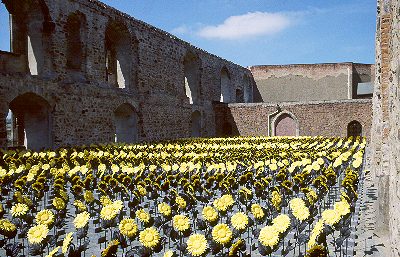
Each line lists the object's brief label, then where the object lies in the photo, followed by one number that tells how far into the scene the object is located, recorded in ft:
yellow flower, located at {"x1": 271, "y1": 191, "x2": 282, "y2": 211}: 17.70
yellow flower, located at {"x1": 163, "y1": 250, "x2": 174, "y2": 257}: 10.84
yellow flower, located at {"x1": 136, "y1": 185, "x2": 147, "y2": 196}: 20.16
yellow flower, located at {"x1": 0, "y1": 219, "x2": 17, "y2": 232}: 14.71
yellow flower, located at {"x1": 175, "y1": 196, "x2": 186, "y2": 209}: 17.15
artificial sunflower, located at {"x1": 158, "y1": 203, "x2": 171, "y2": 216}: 16.08
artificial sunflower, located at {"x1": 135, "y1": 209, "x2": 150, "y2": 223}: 14.99
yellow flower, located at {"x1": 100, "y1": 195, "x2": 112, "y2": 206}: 16.76
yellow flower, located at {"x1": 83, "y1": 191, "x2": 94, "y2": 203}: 19.04
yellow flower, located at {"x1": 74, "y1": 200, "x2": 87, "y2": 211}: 16.53
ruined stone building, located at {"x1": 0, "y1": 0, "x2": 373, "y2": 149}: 49.49
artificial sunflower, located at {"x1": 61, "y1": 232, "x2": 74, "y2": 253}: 11.48
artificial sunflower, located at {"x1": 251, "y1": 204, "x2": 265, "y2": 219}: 15.84
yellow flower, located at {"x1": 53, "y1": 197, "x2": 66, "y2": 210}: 17.52
